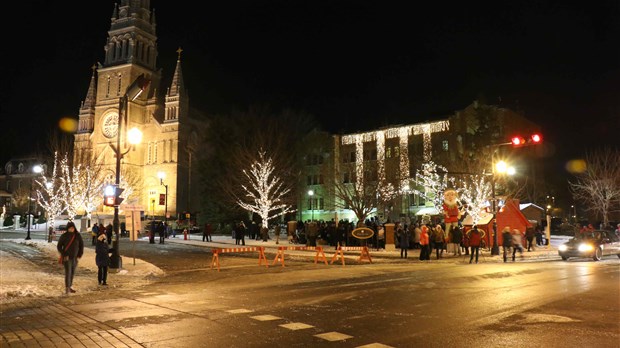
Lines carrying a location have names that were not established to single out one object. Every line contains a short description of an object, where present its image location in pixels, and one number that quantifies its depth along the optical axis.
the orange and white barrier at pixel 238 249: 18.62
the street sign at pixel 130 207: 19.62
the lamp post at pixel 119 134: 16.00
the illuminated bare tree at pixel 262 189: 38.31
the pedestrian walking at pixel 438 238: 23.41
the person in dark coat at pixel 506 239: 22.80
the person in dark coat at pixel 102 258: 13.64
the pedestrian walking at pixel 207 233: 37.25
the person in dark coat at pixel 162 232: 35.62
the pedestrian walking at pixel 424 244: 22.16
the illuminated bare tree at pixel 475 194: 33.34
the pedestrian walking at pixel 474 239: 21.52
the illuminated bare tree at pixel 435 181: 41.23
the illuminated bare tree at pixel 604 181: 45.44
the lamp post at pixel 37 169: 38.74
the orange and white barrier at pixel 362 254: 20.22
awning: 54.76
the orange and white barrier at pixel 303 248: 19.80
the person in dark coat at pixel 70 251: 12.12
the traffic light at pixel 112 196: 17.25
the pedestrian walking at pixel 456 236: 24.09
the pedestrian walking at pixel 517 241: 23.59
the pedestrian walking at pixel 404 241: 24.00
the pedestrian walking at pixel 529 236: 29.77
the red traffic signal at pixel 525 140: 17.42
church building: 70.00
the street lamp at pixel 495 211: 24.53
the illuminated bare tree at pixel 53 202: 35.66
